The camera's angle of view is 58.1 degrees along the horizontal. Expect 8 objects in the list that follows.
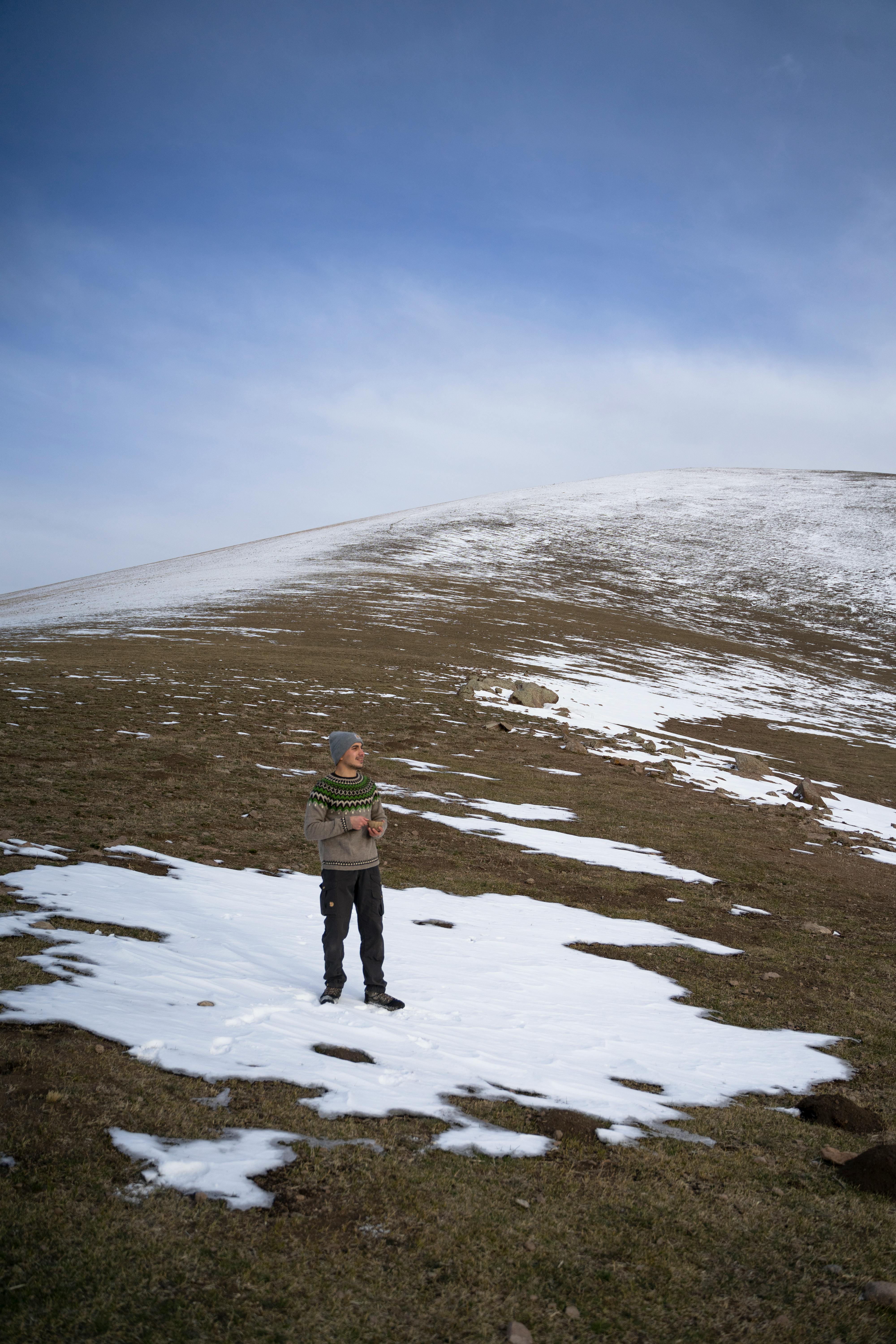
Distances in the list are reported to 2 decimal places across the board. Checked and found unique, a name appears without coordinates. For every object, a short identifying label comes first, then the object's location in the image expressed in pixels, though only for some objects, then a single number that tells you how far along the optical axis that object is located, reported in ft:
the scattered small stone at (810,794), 67.56
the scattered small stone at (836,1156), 16.92
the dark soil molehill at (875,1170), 15.74
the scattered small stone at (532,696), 86.84
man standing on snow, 21.93
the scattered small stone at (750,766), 73.31
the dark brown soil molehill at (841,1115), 18.66
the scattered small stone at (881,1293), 12.50
